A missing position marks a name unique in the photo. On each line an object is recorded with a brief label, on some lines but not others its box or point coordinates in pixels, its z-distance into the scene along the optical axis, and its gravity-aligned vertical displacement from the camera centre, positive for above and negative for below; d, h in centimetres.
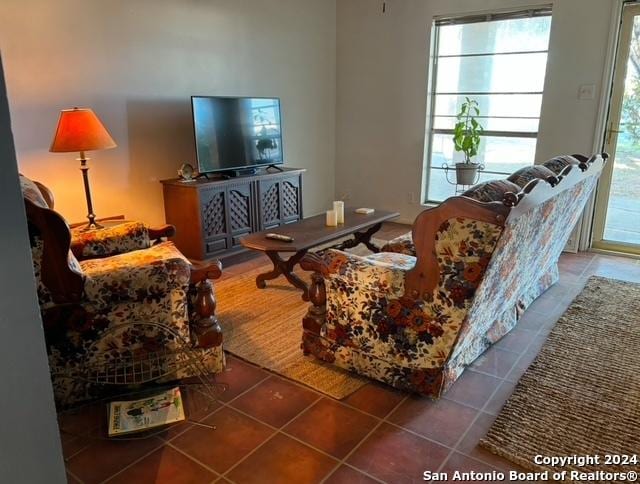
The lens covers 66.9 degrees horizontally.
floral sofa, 187 -72
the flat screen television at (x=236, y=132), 396 -11
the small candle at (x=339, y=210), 365 -67
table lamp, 299 -8
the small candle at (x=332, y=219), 362 -72
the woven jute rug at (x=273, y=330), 241 -124
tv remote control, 321 -77
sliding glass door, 407 -32
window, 458 +35
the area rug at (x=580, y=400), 189 -124
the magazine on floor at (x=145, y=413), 203 -124
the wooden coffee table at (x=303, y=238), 315 -79
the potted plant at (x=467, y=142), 480 -22
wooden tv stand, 386 -74
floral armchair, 189 -78
